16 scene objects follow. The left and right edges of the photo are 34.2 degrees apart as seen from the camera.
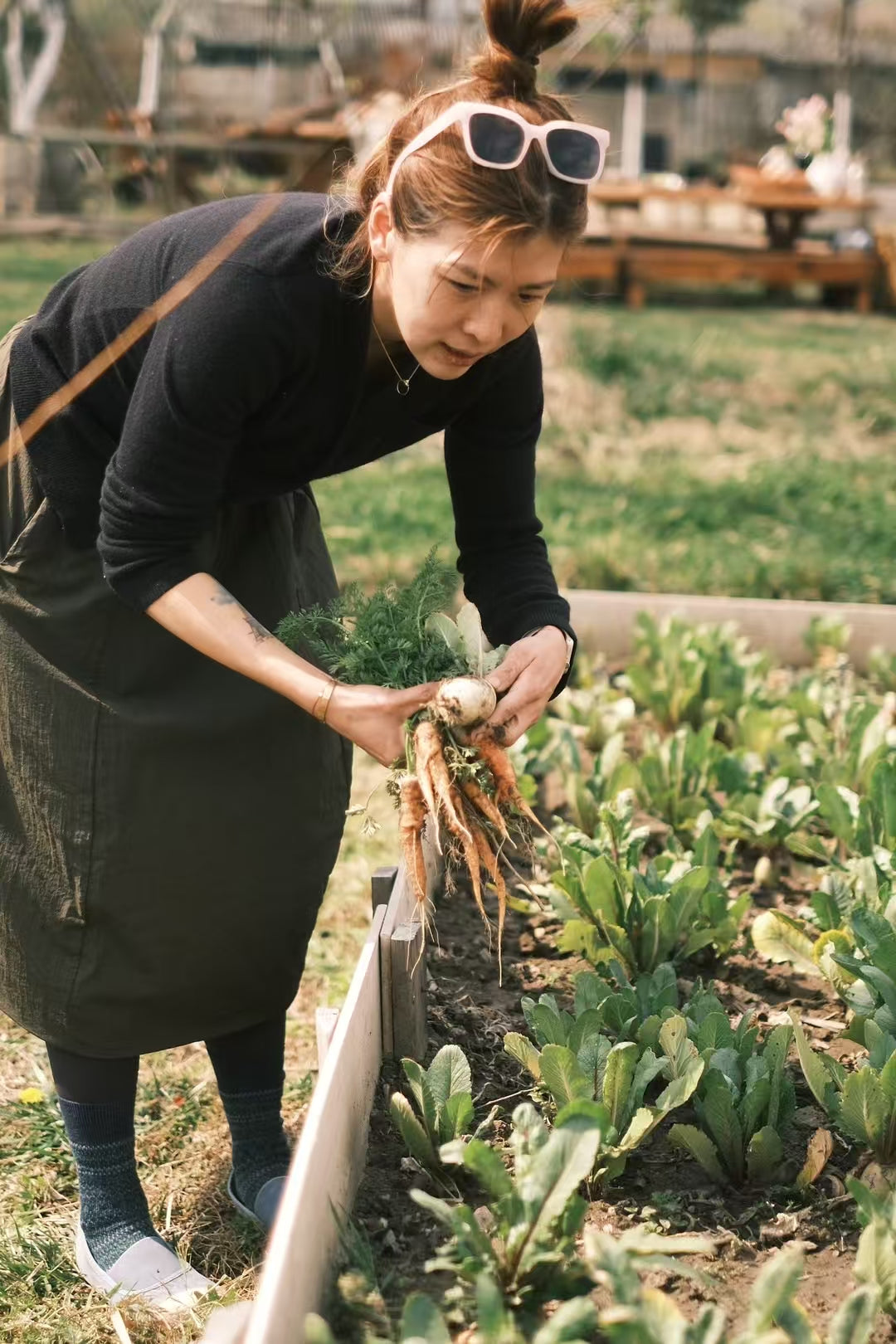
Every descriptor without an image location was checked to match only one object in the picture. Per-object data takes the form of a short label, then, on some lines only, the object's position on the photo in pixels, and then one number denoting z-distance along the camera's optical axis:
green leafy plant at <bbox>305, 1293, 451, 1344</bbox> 1.56
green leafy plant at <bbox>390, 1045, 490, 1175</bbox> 2.00
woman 1.77
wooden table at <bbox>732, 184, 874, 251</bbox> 11.98
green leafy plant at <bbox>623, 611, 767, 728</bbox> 3.74
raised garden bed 1.74
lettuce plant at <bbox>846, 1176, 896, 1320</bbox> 1.71
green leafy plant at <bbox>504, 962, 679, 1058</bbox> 2.13
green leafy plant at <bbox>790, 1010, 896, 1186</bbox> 1.94
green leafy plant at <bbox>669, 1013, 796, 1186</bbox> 1.99
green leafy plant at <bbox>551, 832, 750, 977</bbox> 2.51
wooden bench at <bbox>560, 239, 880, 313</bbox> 12.01
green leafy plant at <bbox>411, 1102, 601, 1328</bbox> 1.72
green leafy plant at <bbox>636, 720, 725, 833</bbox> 3.15
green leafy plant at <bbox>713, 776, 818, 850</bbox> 3.03
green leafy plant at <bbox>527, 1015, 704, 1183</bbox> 1.98
